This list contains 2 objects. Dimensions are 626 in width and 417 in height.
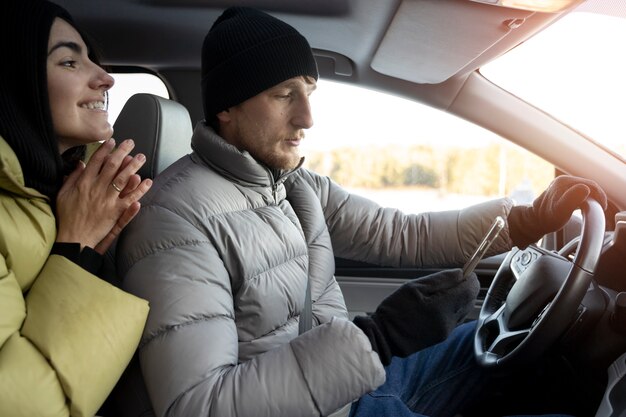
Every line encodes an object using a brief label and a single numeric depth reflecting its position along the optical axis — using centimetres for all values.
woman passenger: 98
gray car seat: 169
